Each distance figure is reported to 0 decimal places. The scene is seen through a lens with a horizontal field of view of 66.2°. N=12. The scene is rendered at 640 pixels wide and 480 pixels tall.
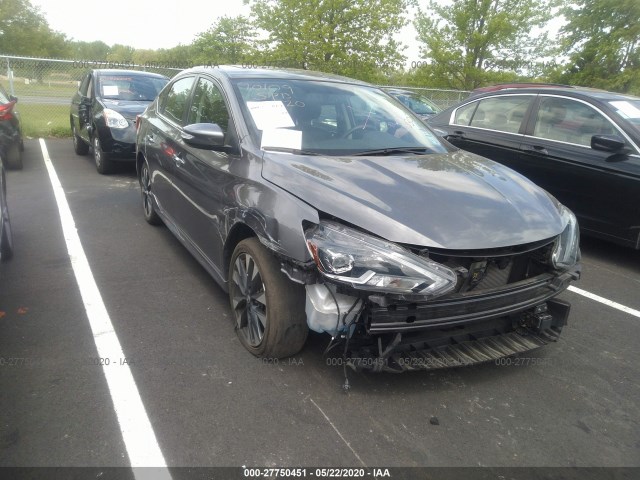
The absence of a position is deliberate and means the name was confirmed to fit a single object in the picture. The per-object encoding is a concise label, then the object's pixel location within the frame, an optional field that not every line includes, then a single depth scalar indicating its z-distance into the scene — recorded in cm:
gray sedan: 234
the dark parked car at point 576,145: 472
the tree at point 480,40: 1981
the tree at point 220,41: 3381
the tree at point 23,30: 4316
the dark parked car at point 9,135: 772
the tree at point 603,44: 2039
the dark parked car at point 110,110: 761
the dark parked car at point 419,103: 1193
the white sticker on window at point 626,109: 496
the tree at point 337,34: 1831
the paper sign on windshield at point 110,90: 828
